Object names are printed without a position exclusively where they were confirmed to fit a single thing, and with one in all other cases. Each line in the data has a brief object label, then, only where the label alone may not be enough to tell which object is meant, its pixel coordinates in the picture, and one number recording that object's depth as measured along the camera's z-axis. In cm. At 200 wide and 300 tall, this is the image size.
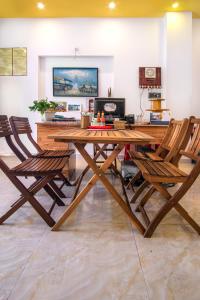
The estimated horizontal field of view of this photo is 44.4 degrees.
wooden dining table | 166
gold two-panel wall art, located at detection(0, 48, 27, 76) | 546
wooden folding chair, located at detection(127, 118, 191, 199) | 204
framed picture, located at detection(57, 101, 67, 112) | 562
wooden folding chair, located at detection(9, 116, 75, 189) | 238
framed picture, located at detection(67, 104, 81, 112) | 565
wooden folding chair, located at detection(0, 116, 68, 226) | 180
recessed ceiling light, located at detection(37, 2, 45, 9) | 472
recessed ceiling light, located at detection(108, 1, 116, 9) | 472
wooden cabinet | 335
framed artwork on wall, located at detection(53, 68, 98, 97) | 552
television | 392
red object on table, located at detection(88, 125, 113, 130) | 268
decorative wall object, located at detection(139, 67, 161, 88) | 532
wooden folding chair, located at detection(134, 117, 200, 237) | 166
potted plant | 377
